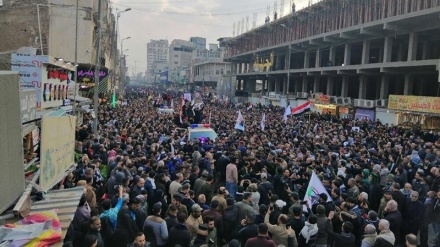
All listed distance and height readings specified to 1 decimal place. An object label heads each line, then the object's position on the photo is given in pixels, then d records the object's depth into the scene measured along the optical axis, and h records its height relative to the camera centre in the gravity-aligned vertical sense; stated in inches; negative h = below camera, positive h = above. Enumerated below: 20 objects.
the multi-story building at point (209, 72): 4407.0 +100.2
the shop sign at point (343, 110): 1497.3 -80.3
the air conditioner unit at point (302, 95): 2136.1 -47.5
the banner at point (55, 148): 247.3 -46.7
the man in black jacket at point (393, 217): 311.6 -92.2
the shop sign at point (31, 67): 652.1 +10.3
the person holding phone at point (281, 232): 266.7 -91.6
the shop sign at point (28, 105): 281.1 -21.8
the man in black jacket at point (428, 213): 356.5 -101.0
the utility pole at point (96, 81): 763.2 -7.9
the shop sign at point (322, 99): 1557.2 -48.3
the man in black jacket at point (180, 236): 250.8 -90.5
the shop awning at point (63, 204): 220.0 -72.9
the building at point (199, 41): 7287.4 +689.7
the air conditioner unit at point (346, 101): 1585.9 -51.7
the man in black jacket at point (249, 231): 270.8 -93.1
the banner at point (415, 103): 1017.3 -33.7
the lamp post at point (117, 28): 1573.3 +197.4
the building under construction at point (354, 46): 1472.7 +192.5
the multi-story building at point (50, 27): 1143.6 +129.4
